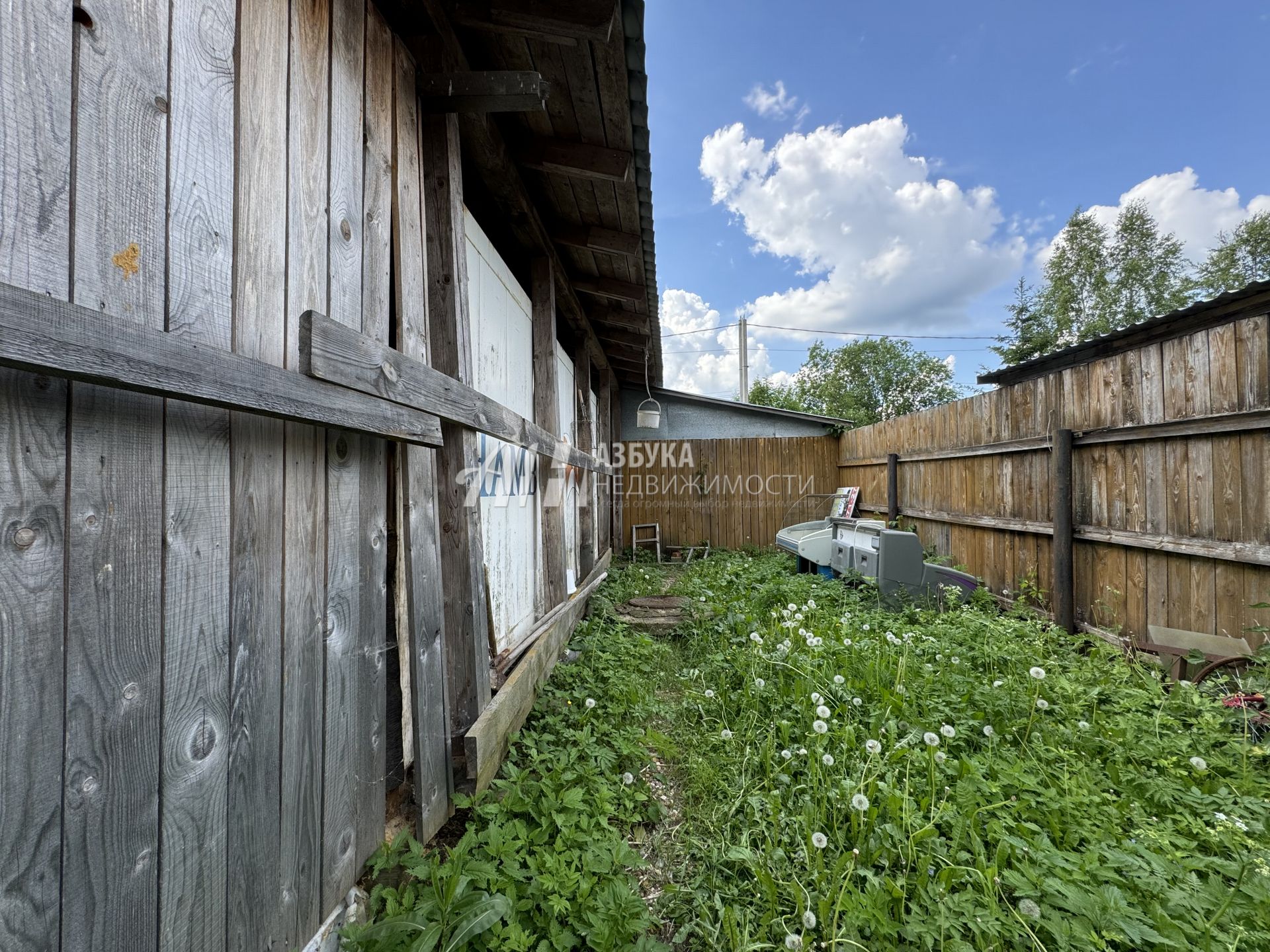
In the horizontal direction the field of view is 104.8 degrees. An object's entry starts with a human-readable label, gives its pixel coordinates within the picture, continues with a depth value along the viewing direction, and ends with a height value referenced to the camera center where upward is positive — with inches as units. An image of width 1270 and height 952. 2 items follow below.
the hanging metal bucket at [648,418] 270.8 +37.0
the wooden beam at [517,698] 61.6 -33.8
